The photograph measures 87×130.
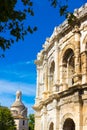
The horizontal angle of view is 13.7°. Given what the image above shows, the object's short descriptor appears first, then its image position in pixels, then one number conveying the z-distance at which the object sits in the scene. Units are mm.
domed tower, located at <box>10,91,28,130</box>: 76938
